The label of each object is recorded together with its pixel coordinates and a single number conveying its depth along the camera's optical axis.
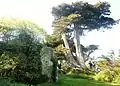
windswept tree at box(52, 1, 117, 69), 13.56
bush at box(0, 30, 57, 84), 5.78
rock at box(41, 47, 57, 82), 6.27
